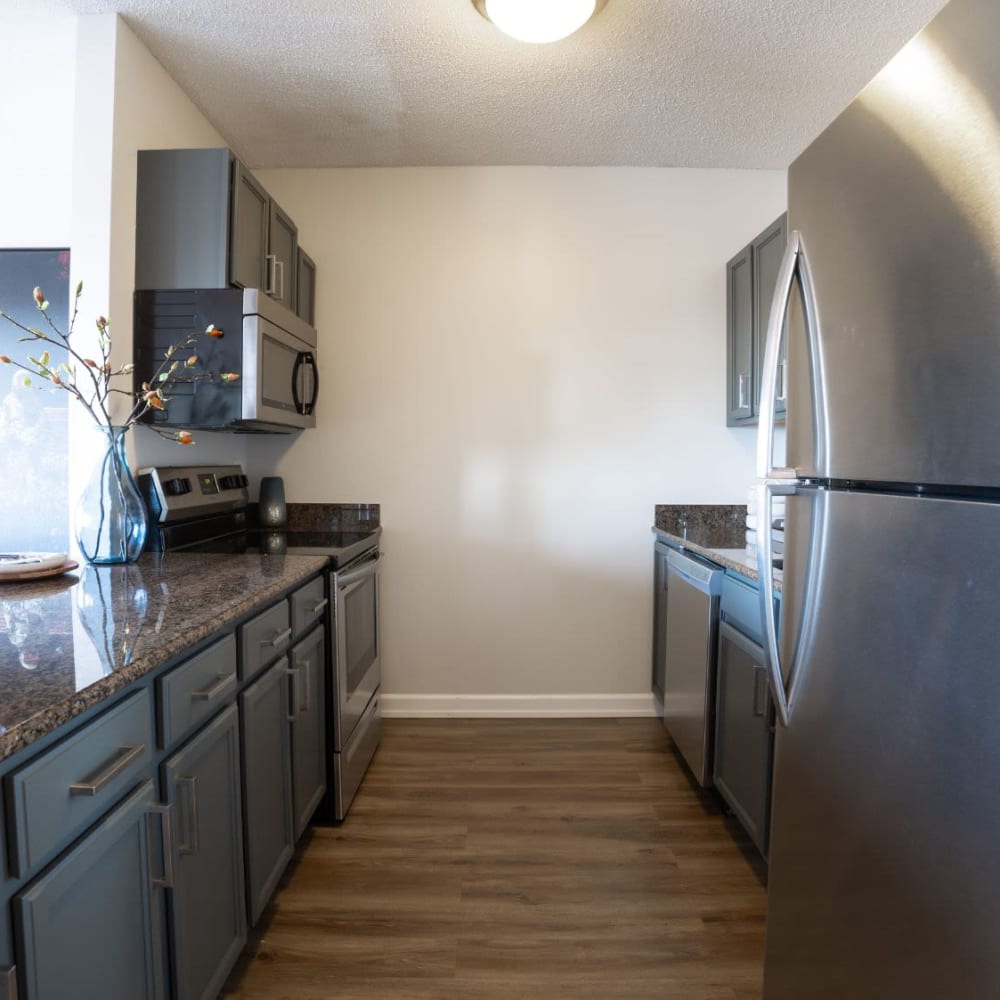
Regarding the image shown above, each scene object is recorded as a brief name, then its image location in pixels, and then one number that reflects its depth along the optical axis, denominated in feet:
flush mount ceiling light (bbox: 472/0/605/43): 6.21
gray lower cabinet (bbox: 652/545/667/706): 9.81
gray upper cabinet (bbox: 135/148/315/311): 7.06
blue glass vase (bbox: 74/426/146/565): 6.07
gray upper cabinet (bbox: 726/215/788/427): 8.37
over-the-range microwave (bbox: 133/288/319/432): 7.07
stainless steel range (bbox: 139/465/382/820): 7.20
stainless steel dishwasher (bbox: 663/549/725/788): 7.45
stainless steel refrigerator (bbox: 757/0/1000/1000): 2.29
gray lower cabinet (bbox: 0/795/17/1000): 2.49
